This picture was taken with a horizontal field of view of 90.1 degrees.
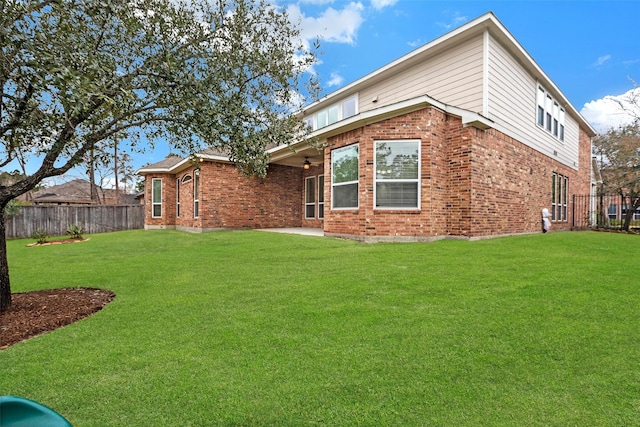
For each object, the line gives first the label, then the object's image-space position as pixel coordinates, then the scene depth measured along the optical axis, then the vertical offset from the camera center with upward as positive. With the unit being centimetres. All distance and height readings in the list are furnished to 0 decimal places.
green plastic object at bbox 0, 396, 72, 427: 100 -65
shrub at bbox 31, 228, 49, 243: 1220 -101
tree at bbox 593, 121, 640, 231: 1529 +245
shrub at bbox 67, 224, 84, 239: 1287 -83
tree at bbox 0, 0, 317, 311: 267 +146
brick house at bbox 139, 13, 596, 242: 830 +173
